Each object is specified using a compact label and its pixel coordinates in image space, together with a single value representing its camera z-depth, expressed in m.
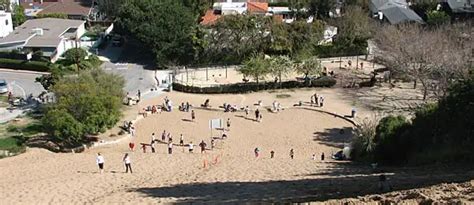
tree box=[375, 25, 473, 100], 42.50
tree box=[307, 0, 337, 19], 77.38
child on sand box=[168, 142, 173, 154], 35.50
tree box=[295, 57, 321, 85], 53.34
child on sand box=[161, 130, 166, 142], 38.47
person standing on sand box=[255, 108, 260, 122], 43.18
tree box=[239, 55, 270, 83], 52.06
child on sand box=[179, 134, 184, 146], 37.66
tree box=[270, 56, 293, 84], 52.66
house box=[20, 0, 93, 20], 81.56
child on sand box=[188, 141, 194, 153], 36.19
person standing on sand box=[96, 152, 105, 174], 29.75
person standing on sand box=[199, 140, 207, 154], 36.03
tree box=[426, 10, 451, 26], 69.93
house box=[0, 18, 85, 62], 62.06
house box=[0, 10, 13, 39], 69.47
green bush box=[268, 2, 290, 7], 84.36
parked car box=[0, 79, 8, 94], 50.40
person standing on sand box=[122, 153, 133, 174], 29.36
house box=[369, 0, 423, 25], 72.44
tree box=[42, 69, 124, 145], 36.62
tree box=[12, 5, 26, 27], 76.12
